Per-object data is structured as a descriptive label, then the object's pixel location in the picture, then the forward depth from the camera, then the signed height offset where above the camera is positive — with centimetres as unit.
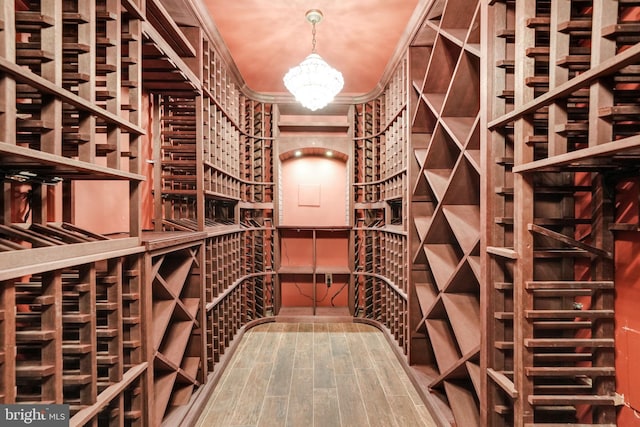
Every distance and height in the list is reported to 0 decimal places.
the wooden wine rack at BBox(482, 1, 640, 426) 104 +3
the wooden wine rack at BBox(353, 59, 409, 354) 290 +7
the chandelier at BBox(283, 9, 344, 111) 266 +113
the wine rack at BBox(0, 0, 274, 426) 92 -2
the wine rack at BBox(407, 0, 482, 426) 190 +4
